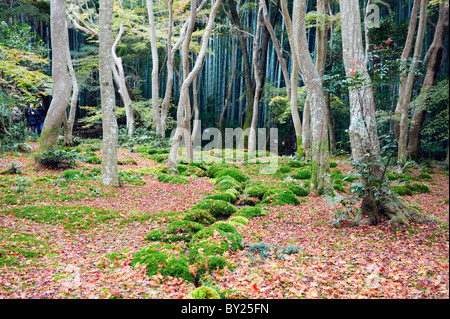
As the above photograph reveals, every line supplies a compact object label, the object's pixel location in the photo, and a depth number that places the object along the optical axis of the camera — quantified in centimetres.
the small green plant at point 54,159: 750
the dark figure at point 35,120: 1741
